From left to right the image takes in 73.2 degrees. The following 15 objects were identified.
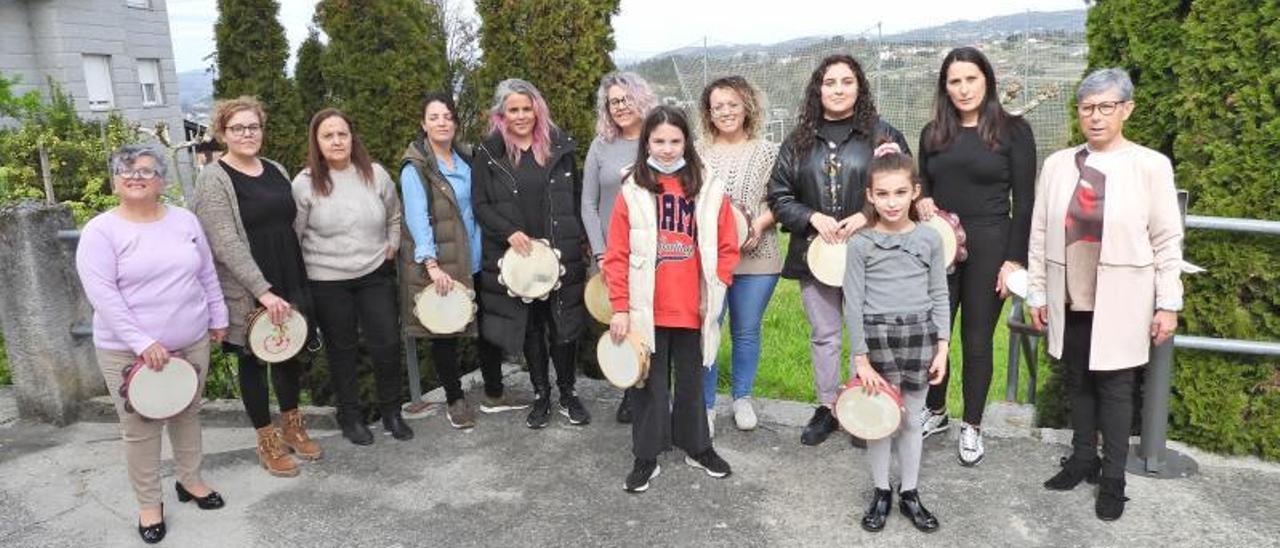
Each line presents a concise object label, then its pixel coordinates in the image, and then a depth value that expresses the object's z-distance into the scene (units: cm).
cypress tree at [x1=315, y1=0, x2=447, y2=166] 543
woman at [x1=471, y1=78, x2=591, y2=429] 437
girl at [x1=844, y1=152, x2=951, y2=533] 331
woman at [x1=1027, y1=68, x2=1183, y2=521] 331
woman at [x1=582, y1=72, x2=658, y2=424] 425
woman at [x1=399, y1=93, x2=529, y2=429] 438
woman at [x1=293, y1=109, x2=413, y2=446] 416
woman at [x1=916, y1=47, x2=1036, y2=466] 370
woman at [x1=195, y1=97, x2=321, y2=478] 385
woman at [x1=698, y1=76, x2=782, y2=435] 412
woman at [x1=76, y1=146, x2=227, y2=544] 337
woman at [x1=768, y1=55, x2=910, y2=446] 391
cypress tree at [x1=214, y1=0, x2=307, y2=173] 675
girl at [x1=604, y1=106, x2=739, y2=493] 376
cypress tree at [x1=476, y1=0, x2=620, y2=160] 526
